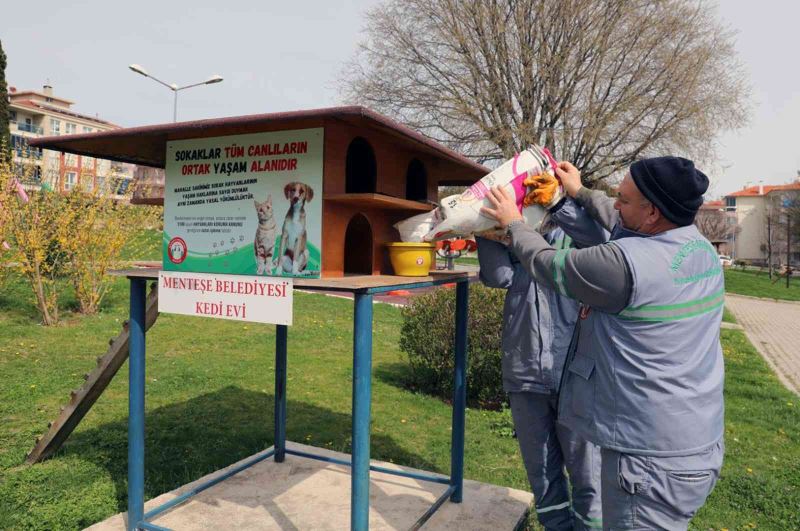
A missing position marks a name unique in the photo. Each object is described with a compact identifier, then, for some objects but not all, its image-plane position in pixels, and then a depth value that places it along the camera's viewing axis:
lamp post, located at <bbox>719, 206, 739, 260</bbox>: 86.88
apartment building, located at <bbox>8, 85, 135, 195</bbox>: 67.81
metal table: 2.67
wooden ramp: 3.88
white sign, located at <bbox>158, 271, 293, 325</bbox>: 2.84
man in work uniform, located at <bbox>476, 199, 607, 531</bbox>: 2.96
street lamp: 18.37
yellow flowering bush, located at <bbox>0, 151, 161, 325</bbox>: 9.68
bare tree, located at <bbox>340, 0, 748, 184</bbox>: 17.03
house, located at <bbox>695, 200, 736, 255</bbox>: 68.69
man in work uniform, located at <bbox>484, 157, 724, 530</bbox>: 2.00
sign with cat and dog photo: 2.88
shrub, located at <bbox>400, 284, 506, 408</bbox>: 6.54
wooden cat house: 2.83
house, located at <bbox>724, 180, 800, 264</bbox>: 88.69
